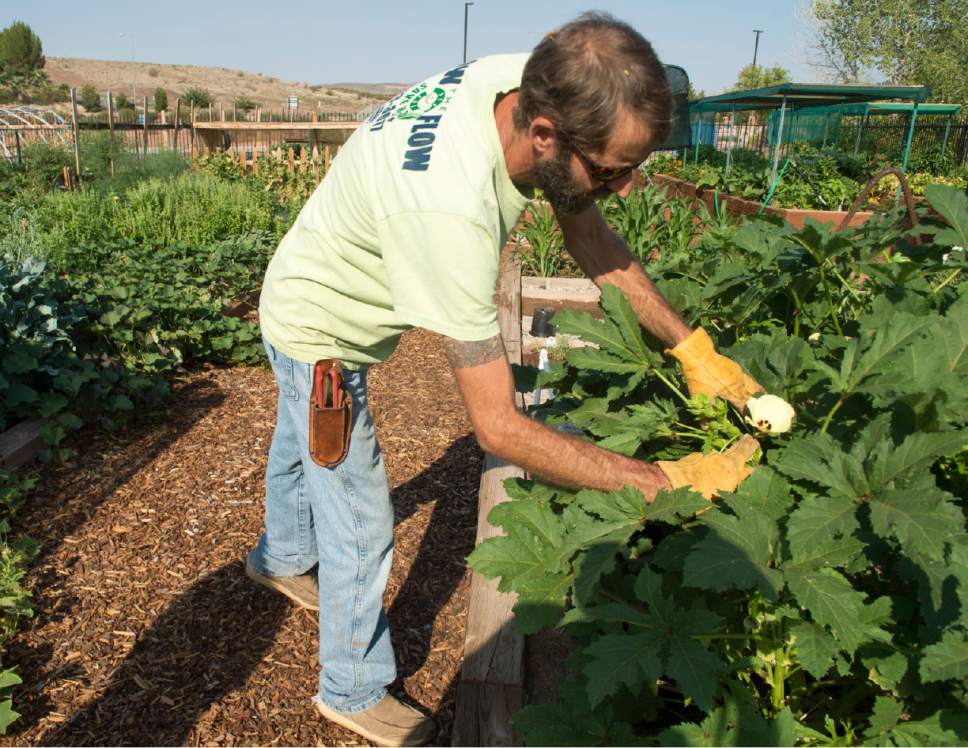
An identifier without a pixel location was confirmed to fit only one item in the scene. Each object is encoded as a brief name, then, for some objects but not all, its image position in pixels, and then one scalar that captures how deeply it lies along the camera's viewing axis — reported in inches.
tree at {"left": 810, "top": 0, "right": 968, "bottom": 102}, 1368.1
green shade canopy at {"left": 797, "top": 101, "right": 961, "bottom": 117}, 654.2
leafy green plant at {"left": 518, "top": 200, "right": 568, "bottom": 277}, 302.2
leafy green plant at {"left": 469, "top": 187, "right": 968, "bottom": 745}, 50.3
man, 68.5
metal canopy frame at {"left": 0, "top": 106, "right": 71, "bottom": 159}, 659.0
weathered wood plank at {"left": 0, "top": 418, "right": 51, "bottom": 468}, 151.9
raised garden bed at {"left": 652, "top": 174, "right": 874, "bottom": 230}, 350.9
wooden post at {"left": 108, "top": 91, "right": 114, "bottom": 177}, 527.5
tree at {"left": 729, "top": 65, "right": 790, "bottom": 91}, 2716.8
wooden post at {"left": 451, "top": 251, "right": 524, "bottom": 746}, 93.7
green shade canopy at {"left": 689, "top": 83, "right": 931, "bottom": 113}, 468.8
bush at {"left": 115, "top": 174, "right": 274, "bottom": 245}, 330.6
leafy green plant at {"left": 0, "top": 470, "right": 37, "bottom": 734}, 93.7
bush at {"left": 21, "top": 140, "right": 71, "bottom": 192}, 553.8
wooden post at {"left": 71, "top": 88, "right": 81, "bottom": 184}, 517.7
